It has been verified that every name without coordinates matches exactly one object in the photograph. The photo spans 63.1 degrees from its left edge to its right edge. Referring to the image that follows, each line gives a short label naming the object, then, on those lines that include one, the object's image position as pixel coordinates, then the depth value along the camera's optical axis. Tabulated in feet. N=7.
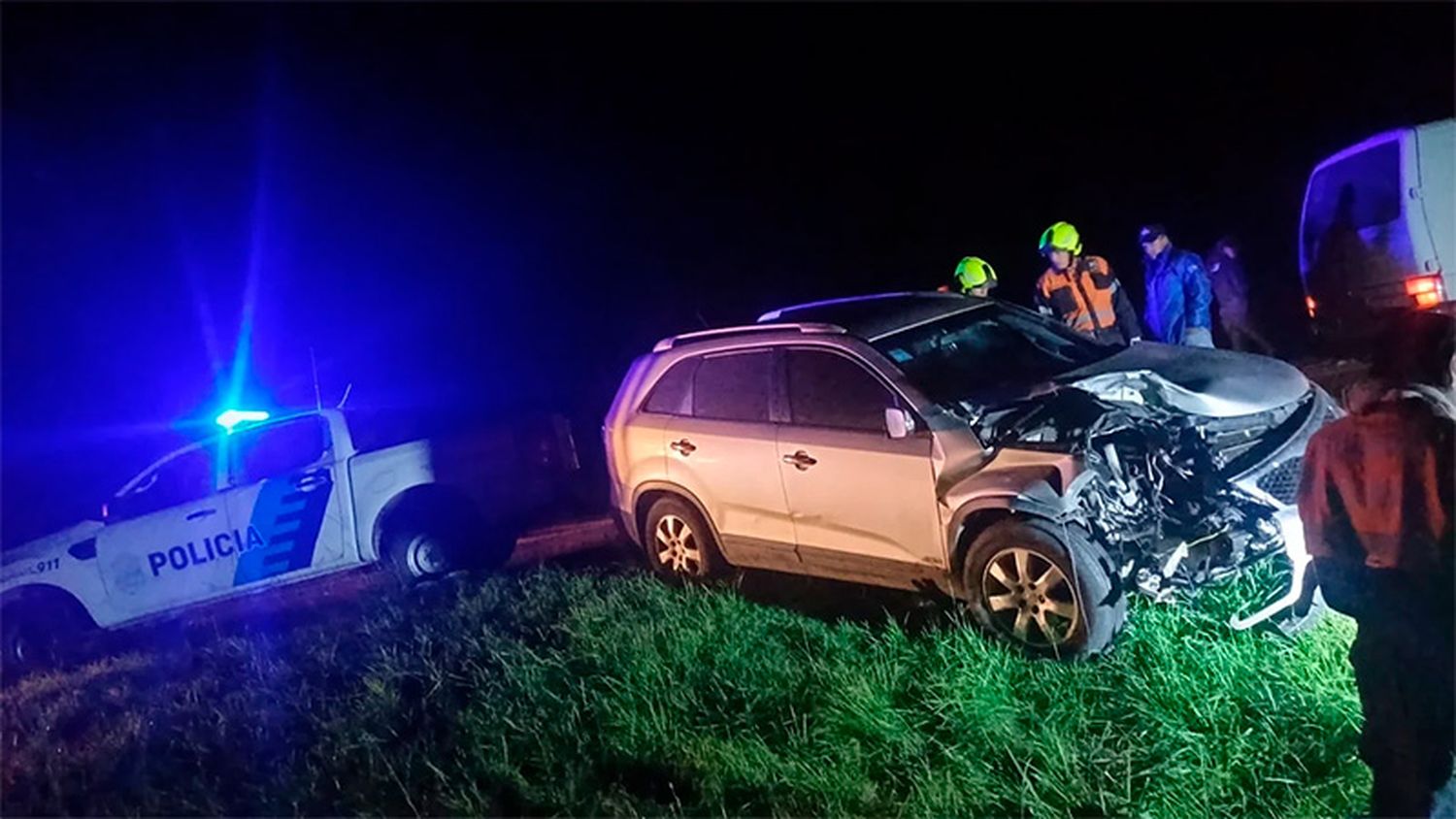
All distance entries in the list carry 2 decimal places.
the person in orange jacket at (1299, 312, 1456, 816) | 9.38
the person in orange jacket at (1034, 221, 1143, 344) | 24.48
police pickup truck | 25.82
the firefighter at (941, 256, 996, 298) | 26.37
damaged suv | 15.58
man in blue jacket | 24.66
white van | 22.91
